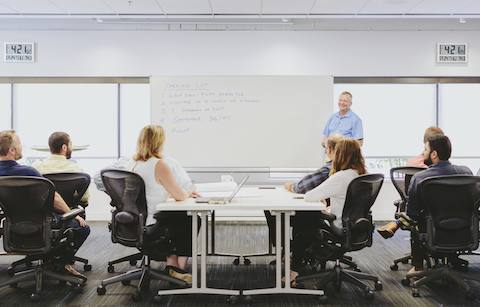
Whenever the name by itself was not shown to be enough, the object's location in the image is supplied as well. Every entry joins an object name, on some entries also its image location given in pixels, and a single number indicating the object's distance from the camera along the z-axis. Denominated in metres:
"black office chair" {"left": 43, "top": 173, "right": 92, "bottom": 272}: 3.28
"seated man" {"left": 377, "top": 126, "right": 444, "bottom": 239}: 3.24
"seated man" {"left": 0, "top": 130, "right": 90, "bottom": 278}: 2.93
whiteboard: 5.60
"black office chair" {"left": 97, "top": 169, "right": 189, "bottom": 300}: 2.85
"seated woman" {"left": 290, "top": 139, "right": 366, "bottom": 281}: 2.87
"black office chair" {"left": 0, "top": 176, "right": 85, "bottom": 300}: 2.71
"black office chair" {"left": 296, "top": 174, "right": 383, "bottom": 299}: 2.86
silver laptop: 2.77
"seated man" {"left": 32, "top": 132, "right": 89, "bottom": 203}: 3.40
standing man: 5.05
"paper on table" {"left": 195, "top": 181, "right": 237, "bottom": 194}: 3.29
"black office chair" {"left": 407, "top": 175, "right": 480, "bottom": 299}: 2.77
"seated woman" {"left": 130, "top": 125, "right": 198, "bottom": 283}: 2.91
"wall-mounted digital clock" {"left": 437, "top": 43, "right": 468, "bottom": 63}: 5.75
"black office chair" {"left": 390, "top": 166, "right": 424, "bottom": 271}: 3.60
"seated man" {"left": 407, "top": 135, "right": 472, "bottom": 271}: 2.96
